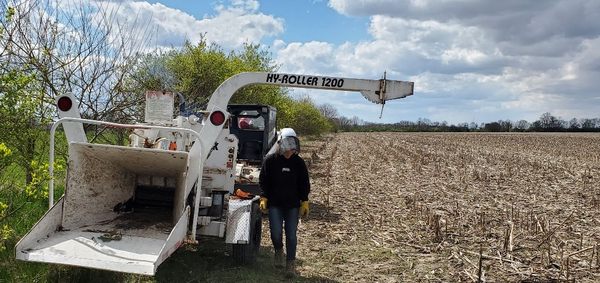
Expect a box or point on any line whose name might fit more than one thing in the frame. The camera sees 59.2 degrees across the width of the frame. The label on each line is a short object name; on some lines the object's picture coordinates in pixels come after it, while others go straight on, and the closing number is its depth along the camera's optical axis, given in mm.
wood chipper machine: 5090
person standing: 6660
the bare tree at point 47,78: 7074
